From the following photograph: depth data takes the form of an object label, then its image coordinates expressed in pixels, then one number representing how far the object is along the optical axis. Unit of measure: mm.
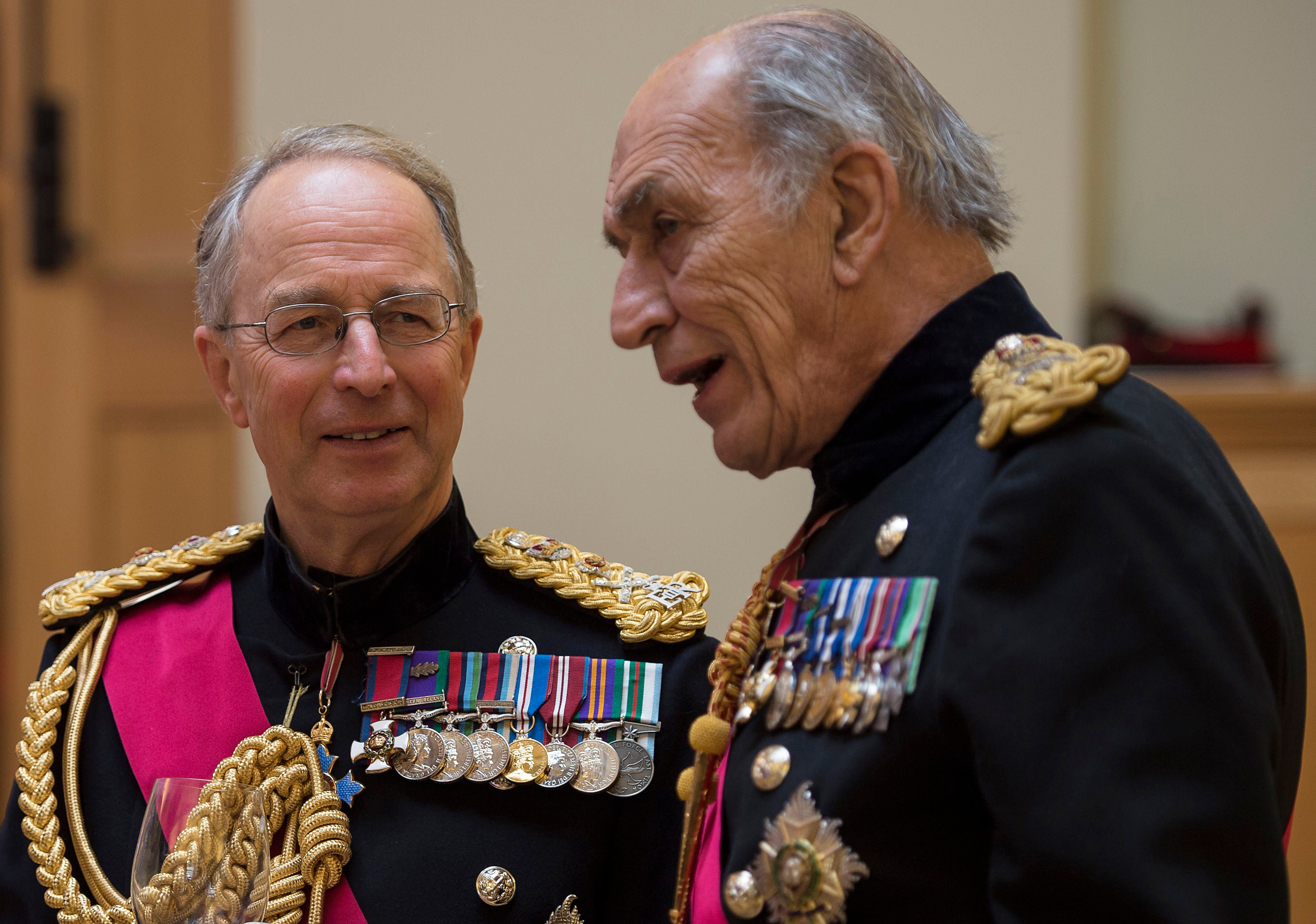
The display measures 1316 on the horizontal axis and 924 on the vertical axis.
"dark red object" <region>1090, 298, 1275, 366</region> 9292
